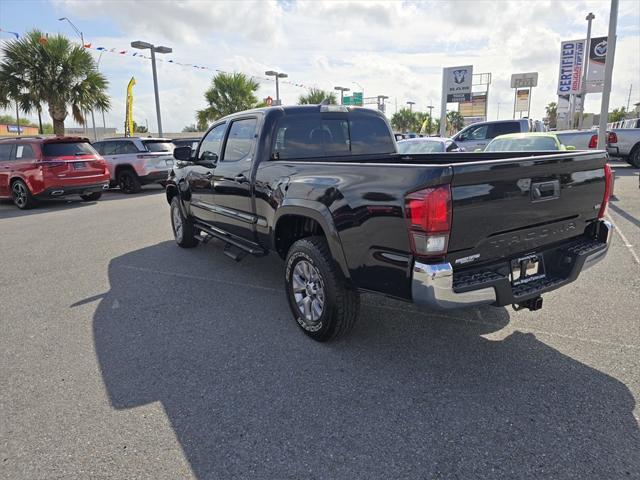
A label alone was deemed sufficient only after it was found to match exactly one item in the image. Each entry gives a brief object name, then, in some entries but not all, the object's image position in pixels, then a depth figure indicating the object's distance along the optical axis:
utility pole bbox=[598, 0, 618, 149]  12.80
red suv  10.93
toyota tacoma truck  2.60
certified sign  33.88
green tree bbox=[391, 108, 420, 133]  70.94
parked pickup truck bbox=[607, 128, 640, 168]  16.22
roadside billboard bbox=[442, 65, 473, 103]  35.06
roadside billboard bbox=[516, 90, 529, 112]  55.91
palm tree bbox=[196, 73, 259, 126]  30.86
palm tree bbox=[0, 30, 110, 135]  18.50
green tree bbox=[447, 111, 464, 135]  84.12
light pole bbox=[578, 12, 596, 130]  22.87
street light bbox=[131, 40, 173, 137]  21.16
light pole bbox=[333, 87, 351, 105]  42.75
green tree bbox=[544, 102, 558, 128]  91.69
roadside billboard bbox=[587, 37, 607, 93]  23.02
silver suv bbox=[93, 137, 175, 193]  13.93
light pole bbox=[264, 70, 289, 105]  32.09
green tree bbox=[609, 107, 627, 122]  76.79
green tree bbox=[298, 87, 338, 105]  40.62
